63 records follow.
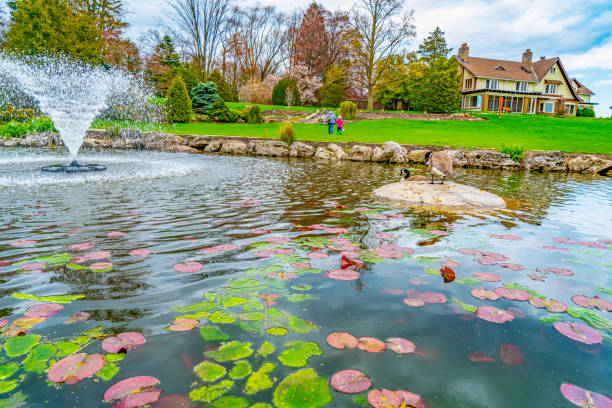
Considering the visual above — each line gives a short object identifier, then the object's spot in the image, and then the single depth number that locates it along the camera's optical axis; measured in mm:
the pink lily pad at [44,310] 2215
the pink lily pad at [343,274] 2922
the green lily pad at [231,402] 1497
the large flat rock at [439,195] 6070
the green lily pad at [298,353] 1800
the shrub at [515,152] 13407
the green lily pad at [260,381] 1606
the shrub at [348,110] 30766
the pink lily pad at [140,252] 3331
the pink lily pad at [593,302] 2490
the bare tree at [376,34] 34438
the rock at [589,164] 12048
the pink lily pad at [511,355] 1882
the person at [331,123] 20038
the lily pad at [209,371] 1679
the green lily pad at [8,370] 1643
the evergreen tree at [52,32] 24094
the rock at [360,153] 14289
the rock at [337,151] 14586
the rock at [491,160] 12961
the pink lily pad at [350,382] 1628
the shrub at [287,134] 16203
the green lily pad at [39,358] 1710
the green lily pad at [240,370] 1685
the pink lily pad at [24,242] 3535
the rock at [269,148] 15422
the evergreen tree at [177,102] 25584
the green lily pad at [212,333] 2018
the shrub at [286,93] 40312
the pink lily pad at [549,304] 2459
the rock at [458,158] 13406
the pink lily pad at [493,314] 2301
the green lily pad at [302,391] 1522
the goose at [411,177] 7555
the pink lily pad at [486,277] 2940
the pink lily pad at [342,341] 1968
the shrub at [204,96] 30016
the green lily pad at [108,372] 1654
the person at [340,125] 20328
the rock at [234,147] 15908
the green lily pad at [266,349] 1876
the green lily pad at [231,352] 1824
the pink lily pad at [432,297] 2547
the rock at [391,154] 14102
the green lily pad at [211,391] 1545
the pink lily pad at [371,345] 1947
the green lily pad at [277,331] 2063
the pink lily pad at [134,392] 1500
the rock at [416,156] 14117
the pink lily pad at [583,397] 1555
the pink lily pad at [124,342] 1876
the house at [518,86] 44406
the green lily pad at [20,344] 1823
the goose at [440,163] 7027
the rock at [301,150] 15266
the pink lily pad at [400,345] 1959
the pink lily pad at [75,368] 1638
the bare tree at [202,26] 40688
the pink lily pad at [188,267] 2973
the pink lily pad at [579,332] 2088
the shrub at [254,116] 28266
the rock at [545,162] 12633
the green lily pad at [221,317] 2197
